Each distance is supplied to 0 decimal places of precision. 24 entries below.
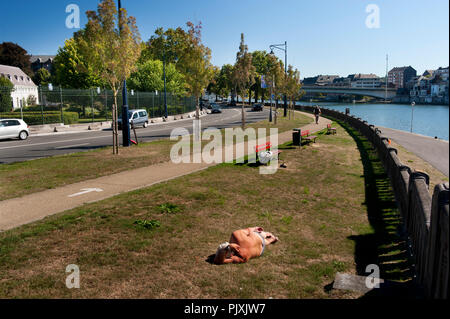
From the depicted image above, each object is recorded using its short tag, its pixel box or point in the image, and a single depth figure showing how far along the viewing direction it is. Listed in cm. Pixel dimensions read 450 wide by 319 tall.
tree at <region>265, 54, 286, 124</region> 4506
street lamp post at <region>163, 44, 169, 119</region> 4731
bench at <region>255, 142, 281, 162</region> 1498
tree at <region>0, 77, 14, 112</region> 3224
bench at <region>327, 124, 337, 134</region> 2786
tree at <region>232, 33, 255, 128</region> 3028
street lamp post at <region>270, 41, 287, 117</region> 4606
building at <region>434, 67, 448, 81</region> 12749
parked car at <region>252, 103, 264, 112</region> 6956
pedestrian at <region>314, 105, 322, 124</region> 3827
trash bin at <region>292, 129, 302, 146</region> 1980
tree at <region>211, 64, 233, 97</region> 11638
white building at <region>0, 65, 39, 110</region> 7328
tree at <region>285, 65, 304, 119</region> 4991
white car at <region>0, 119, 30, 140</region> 2425
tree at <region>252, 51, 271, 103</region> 11844
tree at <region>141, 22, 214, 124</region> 2336
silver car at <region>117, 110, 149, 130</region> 3387
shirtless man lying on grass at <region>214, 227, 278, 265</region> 594
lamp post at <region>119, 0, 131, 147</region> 1884
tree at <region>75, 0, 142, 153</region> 1695
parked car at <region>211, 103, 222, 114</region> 6234
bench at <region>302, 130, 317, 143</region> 2134
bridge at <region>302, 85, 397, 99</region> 11931
